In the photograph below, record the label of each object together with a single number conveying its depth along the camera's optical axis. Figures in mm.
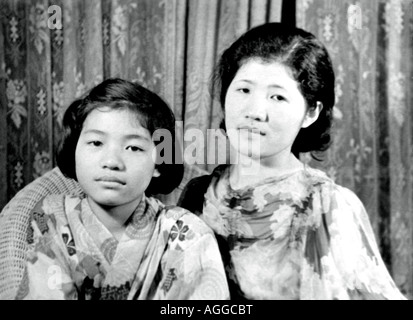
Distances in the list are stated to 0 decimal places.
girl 1170
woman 1208
